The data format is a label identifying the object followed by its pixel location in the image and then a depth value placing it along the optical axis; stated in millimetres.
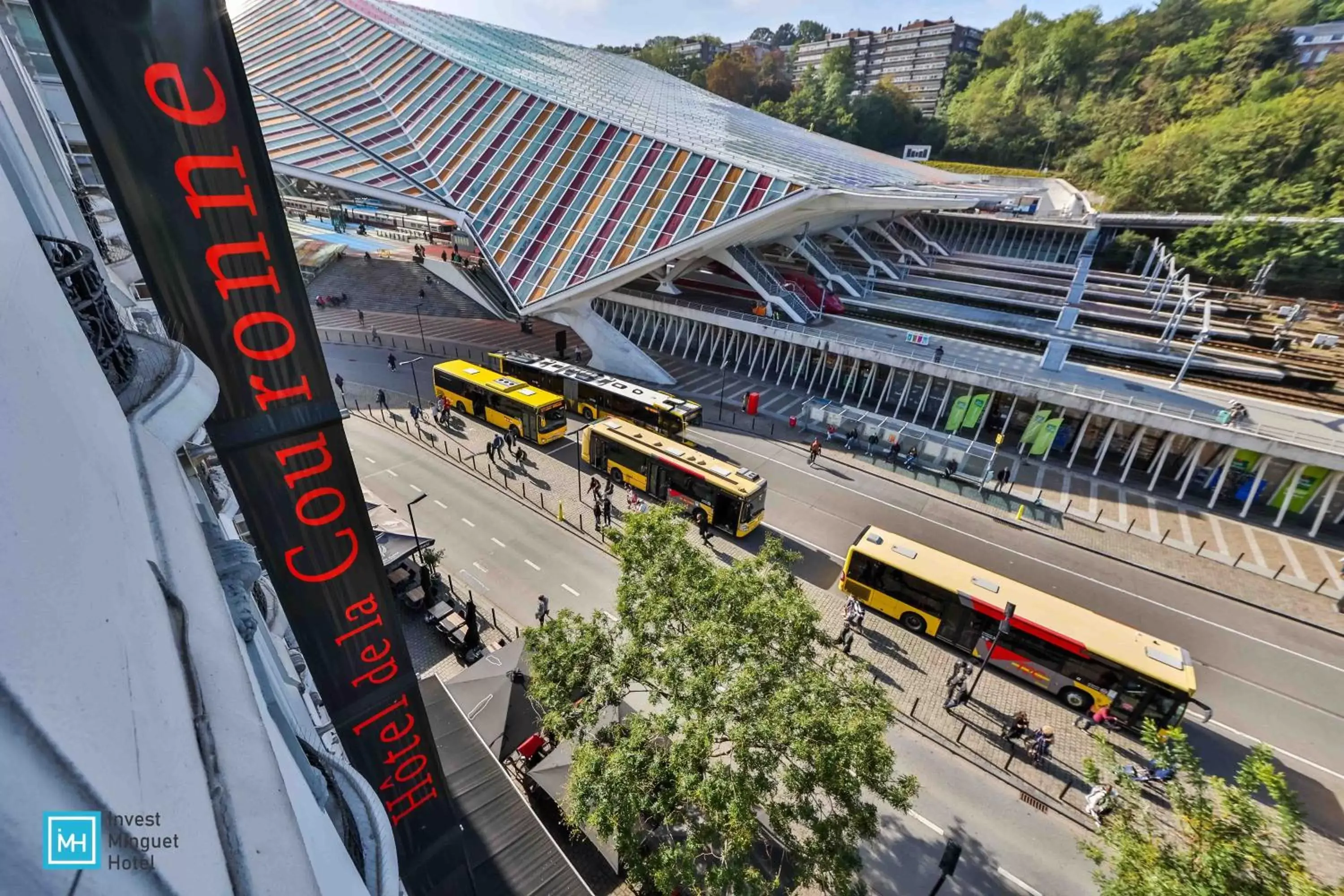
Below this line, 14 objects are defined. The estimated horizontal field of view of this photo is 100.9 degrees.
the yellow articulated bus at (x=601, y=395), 24781
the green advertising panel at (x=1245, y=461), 22975
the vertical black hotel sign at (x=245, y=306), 4336
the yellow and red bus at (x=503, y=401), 25469
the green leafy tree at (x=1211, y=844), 6242
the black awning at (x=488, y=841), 8805
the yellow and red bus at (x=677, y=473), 19812
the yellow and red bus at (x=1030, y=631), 13219
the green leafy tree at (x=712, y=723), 7684
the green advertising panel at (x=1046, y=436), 25422
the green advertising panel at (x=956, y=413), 27547
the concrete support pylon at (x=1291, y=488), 21812
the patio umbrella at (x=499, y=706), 11781
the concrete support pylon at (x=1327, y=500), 21078
